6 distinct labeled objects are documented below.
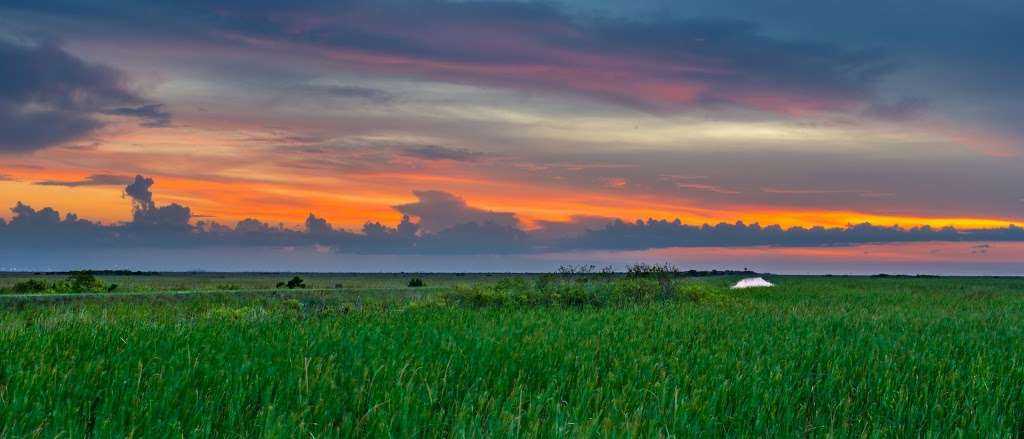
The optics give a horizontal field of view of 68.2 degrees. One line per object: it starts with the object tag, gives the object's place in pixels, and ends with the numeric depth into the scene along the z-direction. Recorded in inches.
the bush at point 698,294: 1024.9
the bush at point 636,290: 988.4
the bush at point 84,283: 1184.8
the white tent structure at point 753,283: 1931.6
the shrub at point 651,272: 1139.3
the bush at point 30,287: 1182.9
